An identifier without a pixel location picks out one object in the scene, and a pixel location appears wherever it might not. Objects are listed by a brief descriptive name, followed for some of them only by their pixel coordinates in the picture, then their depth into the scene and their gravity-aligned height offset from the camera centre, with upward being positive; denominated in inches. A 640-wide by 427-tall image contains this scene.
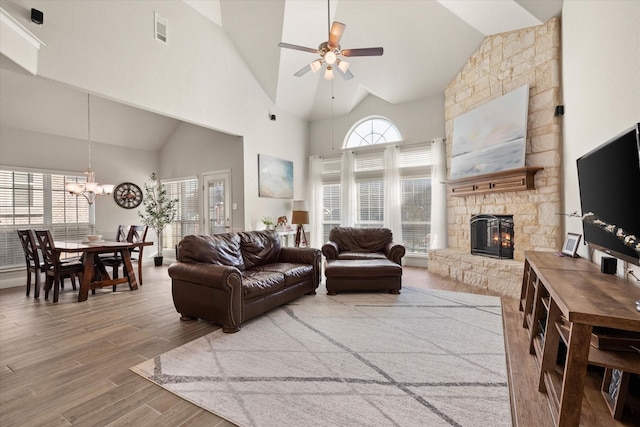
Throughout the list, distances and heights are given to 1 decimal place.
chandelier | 199.0 +18.8
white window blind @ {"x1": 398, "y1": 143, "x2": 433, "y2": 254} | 247.3 +15.7
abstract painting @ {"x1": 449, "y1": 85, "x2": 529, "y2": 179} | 169.5 +47.6
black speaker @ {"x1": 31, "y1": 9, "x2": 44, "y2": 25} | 125.9 +84.7
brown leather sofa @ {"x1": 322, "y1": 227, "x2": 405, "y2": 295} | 163.8 -27.6
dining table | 163.3 -26.7
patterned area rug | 71.1 -46.3
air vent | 174.4 +111.2
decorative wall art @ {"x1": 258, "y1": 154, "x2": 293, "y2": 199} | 248.2 +32.9
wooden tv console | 55.9 -26.3
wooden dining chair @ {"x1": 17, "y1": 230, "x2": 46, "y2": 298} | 167.2 -21.8
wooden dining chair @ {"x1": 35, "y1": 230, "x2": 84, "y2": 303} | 160.7 -27.3
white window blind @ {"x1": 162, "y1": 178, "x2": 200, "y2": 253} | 279.1 +3.6
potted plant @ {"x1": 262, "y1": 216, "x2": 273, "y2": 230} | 243.1 -5.7
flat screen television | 67.2 +6.1
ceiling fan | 138.3 +79.7
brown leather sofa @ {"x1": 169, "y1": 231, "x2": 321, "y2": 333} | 116.6 -27.7
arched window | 268.2 +75.6
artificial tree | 270.7 +7.2
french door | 245.8 +11.8
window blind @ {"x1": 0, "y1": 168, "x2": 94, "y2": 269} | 209.2 +5.7
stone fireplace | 159.0 +37.0
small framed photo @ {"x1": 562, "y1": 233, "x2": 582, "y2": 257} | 120.4 -13.1
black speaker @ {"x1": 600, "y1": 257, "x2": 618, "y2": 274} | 89.9 -16.0
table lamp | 248.4 -1.0
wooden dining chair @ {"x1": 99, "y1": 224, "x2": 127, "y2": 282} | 190.1 -28.4
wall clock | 269.6 +19.2
